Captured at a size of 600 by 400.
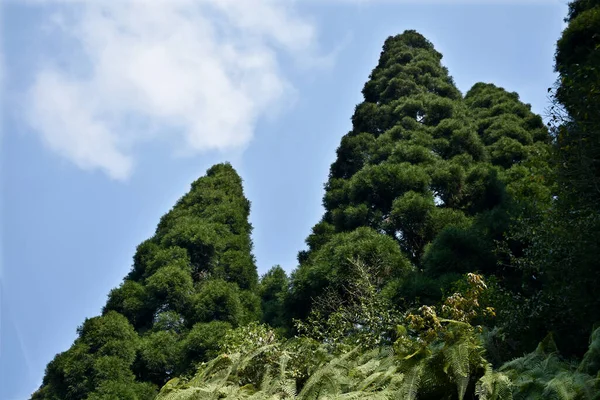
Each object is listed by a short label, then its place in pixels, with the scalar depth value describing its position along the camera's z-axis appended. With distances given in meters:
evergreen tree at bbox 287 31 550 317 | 14.09
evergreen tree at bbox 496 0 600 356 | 8.10
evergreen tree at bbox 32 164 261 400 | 17.48
